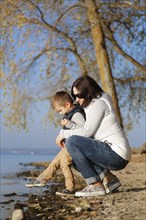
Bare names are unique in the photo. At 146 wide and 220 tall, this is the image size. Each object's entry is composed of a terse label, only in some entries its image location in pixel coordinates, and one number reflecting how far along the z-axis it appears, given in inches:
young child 209.5
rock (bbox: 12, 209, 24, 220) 169.5
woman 202.2
